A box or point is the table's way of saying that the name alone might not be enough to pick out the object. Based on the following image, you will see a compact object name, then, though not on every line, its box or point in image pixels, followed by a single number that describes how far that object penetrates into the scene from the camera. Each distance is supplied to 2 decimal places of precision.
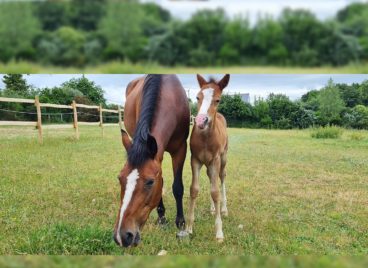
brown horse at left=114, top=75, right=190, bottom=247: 2.48
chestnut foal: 2.80
